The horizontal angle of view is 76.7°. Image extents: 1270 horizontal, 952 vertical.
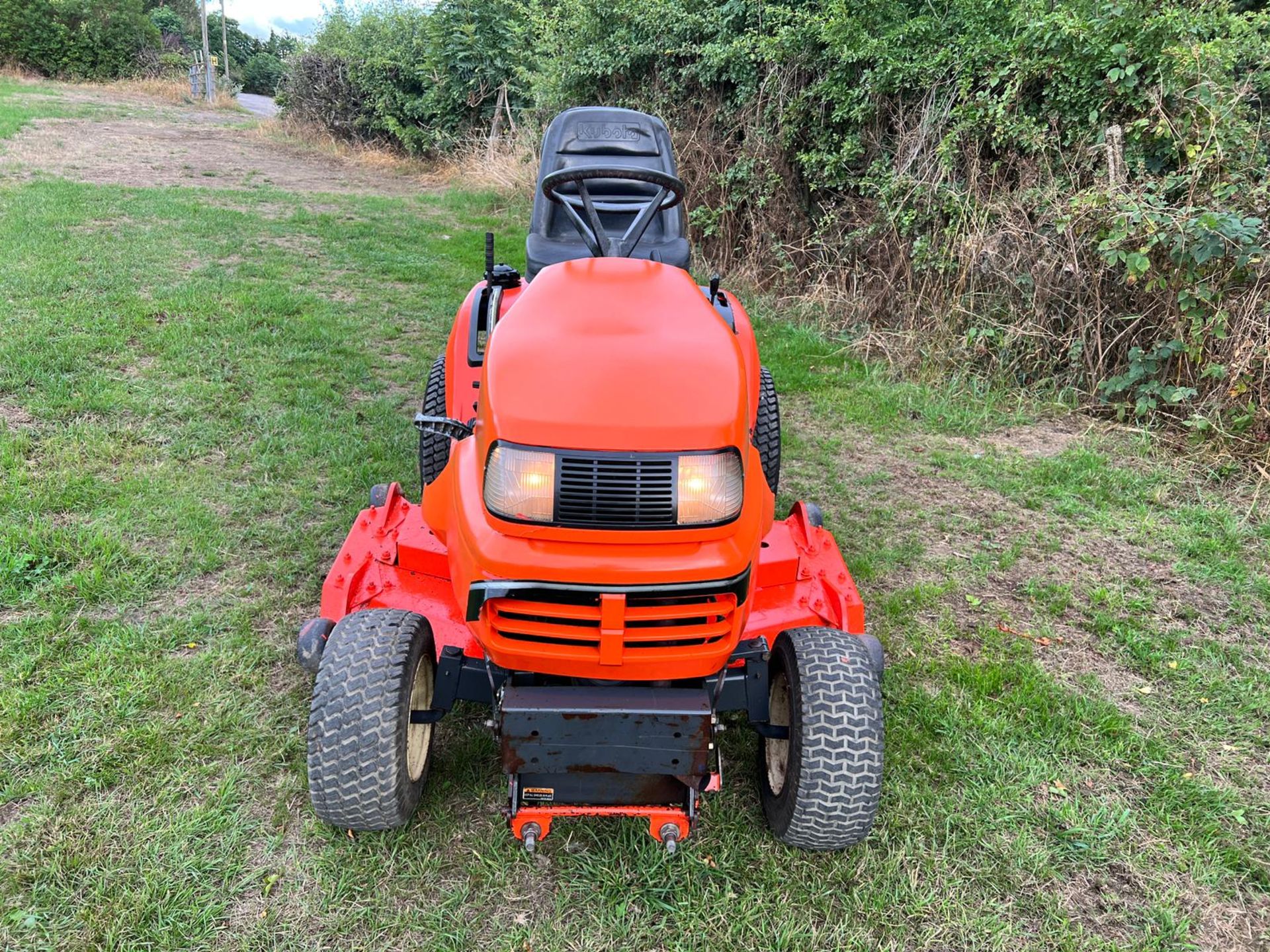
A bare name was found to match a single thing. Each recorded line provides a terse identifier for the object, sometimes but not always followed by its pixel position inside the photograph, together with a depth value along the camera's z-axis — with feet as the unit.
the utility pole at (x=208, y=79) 75.72
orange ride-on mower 5.51
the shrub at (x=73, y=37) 76.33
